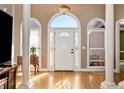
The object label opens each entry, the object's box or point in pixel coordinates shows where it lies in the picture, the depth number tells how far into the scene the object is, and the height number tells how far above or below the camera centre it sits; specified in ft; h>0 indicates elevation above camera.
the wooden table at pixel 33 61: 13.41 -1.82
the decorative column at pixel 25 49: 8.19 -0.13
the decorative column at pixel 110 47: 8.30 +0.02
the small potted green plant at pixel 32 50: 14.24 -0.37
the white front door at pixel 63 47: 15.15 +0.05
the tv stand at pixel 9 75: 5.88 -1.75
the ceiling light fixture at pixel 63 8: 11.16 +4.37
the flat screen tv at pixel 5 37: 6.14 +0.69
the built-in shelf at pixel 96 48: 15.14 -0.11
